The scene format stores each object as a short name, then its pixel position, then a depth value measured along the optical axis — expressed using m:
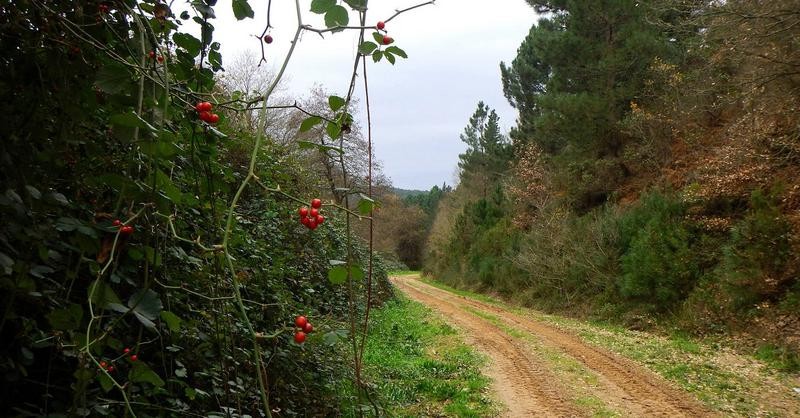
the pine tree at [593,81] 16.86
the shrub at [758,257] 9.30
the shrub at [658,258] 11.70
